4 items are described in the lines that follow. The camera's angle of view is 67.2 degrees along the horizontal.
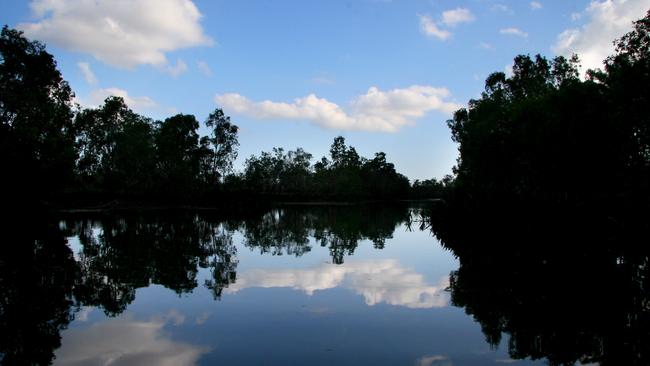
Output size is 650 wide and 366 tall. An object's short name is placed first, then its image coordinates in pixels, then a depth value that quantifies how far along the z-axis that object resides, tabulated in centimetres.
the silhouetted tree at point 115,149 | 6975
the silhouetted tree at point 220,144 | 8744
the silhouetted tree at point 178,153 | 7101
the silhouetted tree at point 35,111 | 3816
